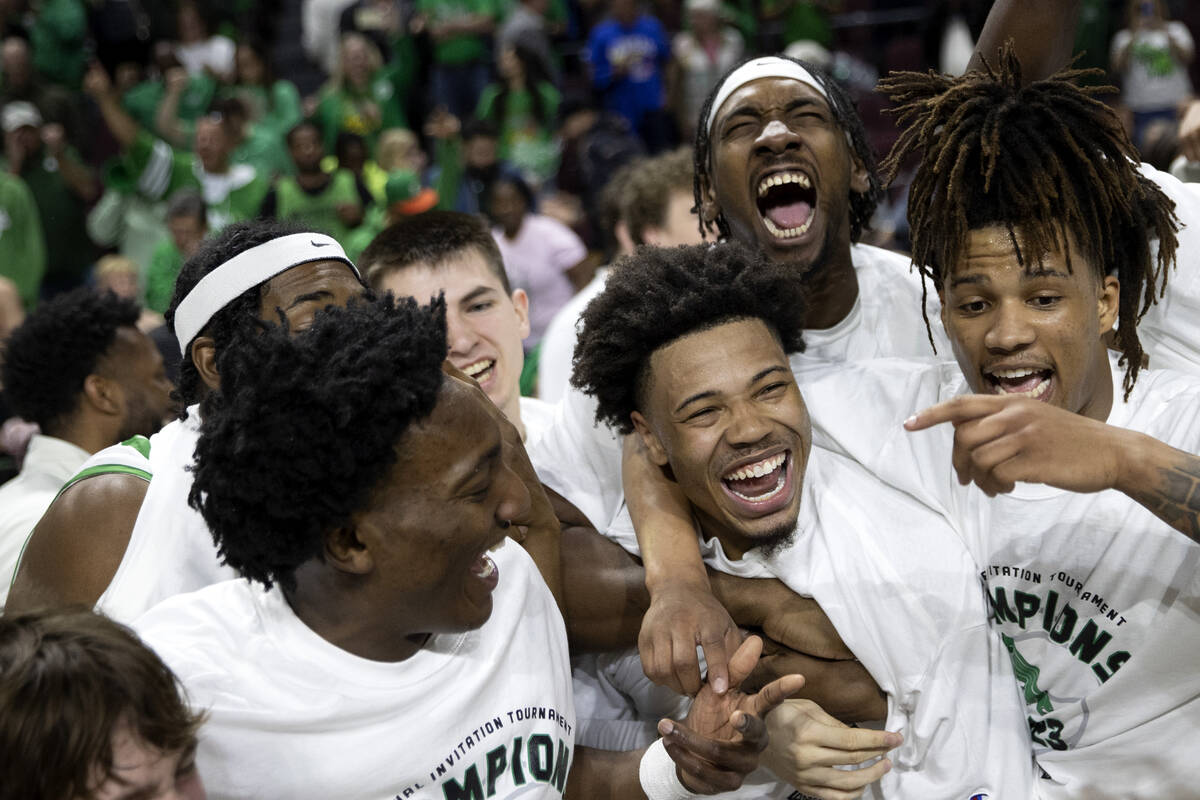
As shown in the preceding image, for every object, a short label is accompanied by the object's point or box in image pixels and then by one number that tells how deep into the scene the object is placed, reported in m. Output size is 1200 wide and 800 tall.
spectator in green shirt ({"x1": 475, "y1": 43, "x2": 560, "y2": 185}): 9.92
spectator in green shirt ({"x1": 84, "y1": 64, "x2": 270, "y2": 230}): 9.23
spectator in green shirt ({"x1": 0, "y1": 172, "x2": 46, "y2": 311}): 9.06
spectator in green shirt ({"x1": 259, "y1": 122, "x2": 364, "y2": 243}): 8.74
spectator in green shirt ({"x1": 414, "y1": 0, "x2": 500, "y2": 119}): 10.45
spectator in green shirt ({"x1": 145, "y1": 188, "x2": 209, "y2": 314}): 8.49
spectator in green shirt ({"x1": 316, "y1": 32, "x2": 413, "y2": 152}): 10.43
